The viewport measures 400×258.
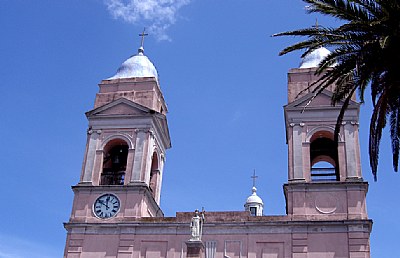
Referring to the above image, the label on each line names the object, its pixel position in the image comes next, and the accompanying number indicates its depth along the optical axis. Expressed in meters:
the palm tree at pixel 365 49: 15.80
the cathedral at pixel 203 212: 27.52
